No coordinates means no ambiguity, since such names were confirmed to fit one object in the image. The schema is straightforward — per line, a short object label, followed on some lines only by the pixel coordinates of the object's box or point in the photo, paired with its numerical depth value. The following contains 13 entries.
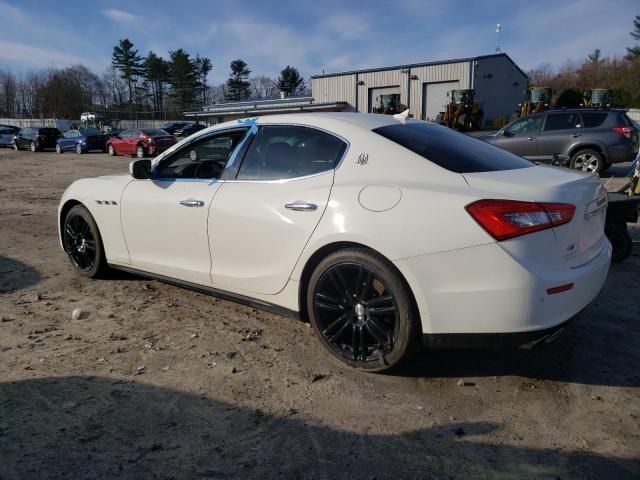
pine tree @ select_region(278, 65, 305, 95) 77.94
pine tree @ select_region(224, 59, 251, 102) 79.44
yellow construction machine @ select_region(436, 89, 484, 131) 23.56
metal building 34.41
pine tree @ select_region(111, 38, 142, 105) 77.94
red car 23.59
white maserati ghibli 2.59
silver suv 11.68
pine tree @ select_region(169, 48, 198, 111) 75.81
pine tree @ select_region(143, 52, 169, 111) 78.81
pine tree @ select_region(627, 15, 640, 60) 55.96
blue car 27.84
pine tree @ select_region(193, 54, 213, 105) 78.81
